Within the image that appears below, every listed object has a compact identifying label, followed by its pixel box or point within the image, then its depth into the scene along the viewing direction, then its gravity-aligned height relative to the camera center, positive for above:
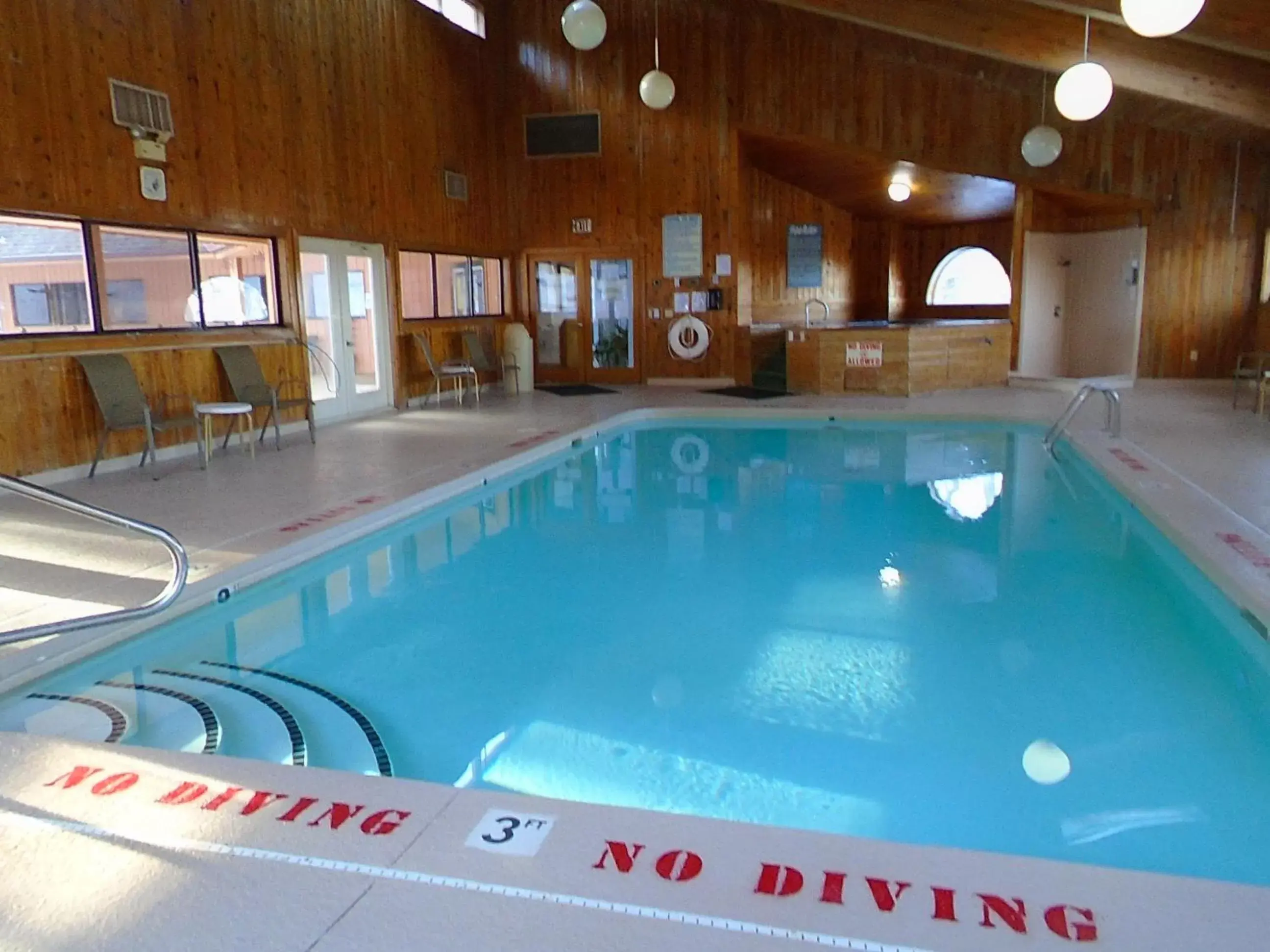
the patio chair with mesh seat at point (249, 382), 7.54 -0.39
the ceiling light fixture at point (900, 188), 11.79 +1.66
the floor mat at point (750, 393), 10.72 -0.74
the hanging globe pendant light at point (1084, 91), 6.38 +1.51
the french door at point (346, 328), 9.03 +0.03
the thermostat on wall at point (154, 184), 6.78 +1.03
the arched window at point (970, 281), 15.41 +0.69
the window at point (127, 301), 6.71 +0.22
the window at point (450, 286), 10.68 +0.51
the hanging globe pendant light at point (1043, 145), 9.62 +1.73
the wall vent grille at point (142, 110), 6.52 +1.51
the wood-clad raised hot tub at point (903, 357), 10.57 -0.36
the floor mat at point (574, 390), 11.62 -0.73
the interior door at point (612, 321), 12.19 +0.09
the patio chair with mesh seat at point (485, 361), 11.18 -0.37
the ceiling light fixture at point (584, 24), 7.24 +2.25
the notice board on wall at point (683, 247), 11.73 +0.96
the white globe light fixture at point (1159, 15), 4.56 +1.44
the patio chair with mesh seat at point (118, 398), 6.36 -0.42
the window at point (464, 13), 10.77 +3.55
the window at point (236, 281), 7.61 +0.41
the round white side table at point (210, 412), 6.77 -0.55
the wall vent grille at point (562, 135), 11.81 +2.32
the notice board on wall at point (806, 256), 14.14 +1.01
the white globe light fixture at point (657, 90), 9.34 +2.26
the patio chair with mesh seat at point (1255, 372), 8.29 -0.47
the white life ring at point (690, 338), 12.00 -0.13
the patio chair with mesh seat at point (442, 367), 10.23 -0.40
